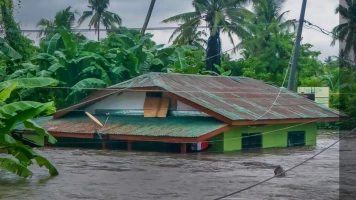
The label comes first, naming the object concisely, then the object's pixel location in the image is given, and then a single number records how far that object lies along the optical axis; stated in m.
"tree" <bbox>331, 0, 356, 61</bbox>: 51.36
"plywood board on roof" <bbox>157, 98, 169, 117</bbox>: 26.89
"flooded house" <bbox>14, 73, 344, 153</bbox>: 24.73
